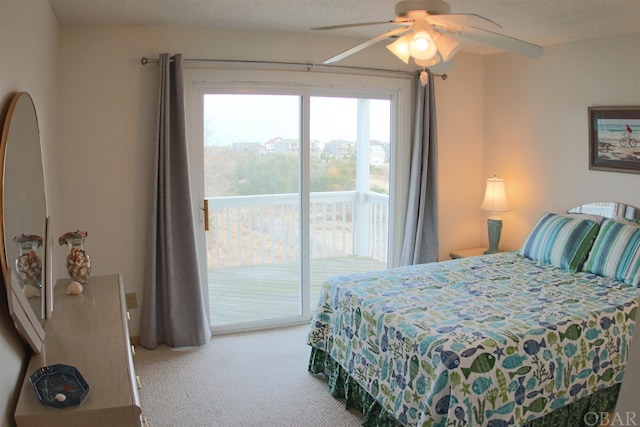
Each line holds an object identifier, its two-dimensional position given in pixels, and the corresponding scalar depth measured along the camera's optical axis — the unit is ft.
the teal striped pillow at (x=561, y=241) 12.19
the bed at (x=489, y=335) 7.94
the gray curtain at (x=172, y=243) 12.46
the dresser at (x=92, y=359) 5.18
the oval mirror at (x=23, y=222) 5.55
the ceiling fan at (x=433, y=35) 7.56
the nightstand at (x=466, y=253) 15.96
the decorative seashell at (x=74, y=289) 8.88
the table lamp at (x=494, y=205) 15.15
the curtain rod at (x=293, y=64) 12.53
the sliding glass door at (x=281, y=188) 13.88
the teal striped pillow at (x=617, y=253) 11.08
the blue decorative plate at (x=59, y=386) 5.21
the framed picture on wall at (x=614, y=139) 12.16
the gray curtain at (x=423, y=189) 15.07
